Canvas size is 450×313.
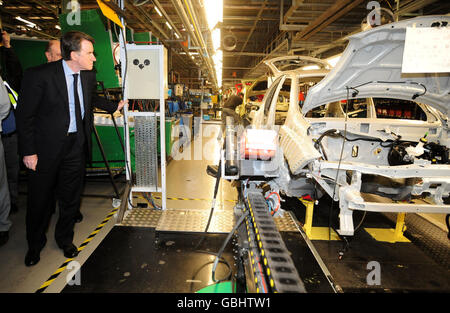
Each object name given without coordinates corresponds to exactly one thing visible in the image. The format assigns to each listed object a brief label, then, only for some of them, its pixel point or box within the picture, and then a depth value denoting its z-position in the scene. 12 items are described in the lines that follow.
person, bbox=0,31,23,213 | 2.97
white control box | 2.92
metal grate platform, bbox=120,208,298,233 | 2.74
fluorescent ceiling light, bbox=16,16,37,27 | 6.82
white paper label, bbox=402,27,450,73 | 1.94
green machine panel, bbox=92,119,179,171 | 4.46
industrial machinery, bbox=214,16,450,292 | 2.01
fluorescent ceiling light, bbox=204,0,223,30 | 3.11
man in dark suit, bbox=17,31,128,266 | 2.04
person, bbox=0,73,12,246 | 2.38
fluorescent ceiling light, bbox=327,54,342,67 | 5.38
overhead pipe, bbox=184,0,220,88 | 3.14
